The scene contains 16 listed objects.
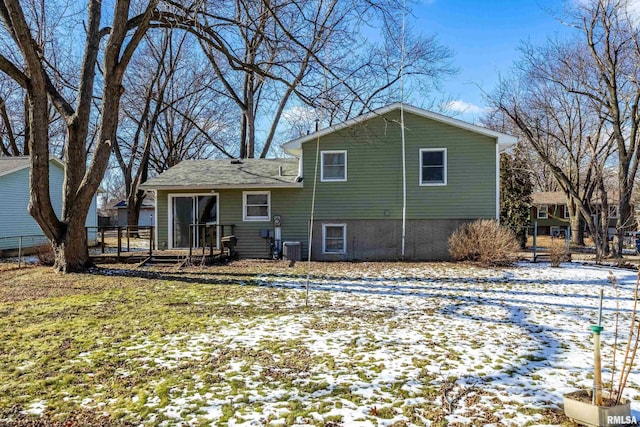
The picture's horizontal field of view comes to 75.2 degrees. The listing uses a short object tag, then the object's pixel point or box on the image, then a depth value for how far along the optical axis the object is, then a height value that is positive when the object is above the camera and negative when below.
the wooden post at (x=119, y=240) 13.23 -0.61
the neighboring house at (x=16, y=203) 17.72 +0.74
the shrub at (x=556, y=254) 12.77 -0.91
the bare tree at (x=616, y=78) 16.17 +6.19
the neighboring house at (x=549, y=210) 36.03 +1.27
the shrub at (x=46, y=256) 12.85 -1.10
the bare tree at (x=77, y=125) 10.00 +2.38
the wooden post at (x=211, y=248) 12.97 -0.84
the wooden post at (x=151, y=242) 13.15 -0.68
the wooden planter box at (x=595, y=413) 3.18 -1.47
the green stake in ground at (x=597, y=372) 3.18 -1.14
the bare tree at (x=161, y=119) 25.02 +7.11
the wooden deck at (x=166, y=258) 12.69 -1.17
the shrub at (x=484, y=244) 12.62 -0.61
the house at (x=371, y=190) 14.38 +1.16
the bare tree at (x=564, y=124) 18.62 +5.31
